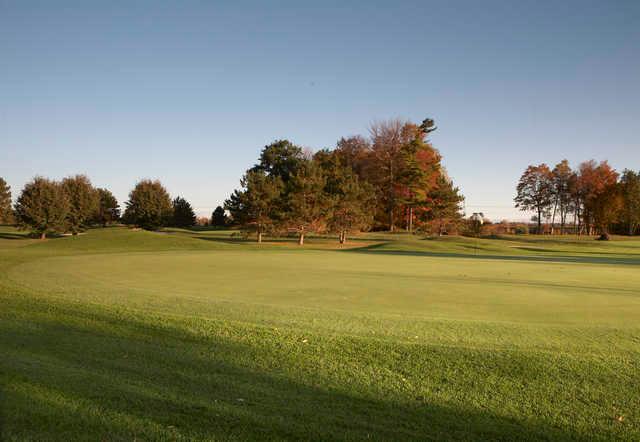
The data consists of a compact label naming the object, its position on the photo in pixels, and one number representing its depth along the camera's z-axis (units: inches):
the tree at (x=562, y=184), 2696.9
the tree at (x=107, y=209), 3016.7
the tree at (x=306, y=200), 1557.6
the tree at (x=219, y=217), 3371.1
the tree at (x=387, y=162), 2290.8
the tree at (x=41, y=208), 1747.0
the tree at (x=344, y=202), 1640.0
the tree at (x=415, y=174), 2191.2
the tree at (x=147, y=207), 2388.0
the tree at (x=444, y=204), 2228.1
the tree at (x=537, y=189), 2751.0
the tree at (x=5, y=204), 3299.7
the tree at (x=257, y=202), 1572.3
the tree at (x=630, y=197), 2251.5
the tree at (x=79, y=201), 2060.8
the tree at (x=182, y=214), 2997.0
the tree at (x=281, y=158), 1919.3
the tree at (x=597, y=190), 2394.2
